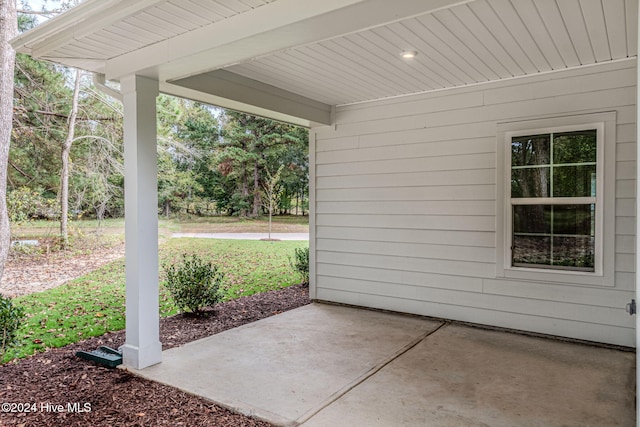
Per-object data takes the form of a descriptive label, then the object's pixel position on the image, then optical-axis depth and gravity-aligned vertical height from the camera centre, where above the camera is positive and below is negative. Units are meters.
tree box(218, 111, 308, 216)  13.21 +1.96
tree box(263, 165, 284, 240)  11.30 +0.48
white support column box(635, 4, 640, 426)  1.41 -0.27
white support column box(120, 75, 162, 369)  3.23 -0.10
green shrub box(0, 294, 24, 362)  3.31 -0.99
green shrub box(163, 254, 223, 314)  4.79 -0.97
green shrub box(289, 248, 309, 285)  7.10 -1.01
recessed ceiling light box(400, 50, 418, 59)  3.45 +1.37
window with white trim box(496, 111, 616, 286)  3.73 +0.08
